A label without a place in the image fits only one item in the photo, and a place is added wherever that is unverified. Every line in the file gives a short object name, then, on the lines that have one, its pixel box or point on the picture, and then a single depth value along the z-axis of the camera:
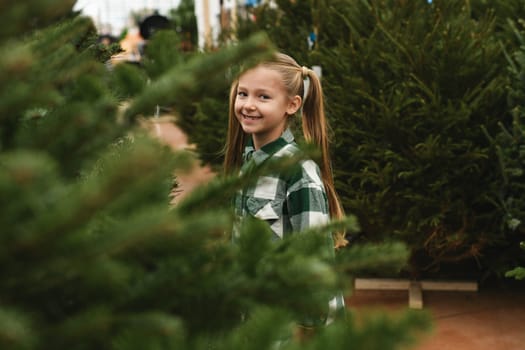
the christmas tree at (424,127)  4.70
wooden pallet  5.32
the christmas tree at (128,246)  0.67
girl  2.59
